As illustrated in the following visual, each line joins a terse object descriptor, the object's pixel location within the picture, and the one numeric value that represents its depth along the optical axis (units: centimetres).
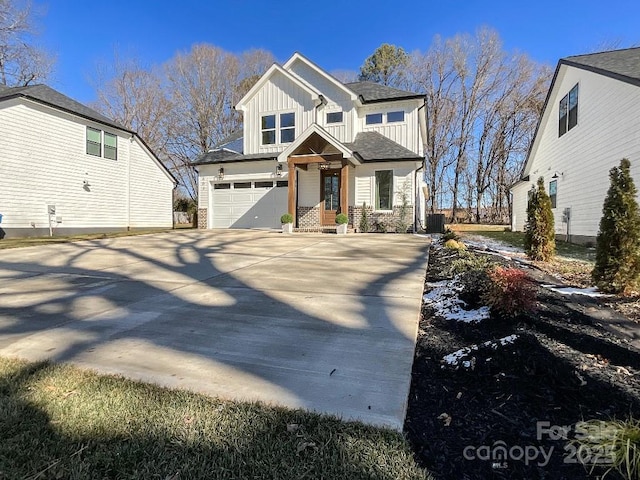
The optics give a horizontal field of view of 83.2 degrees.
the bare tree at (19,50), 2091
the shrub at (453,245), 810
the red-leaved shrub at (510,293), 331
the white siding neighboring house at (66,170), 1266
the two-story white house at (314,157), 1501
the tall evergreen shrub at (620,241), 451
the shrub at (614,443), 148
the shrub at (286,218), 1451
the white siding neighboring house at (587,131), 874
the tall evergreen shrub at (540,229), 700
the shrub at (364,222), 1522
